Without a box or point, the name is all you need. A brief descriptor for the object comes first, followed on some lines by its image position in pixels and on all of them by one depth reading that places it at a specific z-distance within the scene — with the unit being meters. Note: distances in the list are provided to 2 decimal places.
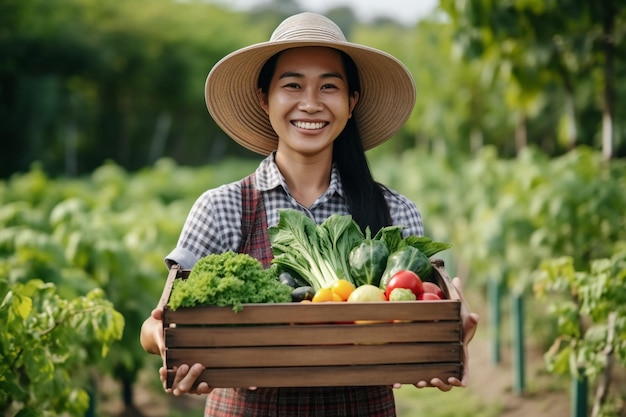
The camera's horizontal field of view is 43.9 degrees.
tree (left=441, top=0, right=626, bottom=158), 5.33
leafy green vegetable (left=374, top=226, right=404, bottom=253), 2.57
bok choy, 2.53
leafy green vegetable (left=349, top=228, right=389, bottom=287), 2.46
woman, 2.58
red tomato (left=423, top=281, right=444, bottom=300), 2.36
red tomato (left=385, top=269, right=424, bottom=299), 2.27
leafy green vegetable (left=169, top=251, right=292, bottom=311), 2.11
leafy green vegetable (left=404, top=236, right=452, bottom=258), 2.58
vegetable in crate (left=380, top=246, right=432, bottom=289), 2.40
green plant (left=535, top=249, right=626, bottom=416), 3.52
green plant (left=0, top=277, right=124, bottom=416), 2.95
